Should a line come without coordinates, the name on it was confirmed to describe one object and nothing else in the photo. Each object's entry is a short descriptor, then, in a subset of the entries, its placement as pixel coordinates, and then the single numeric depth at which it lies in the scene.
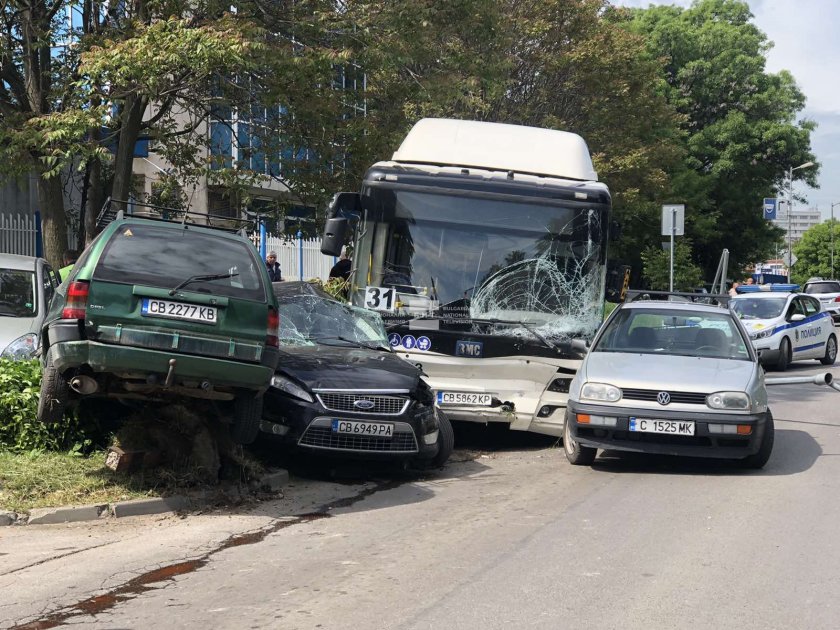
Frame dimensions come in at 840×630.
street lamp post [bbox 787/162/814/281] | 49.98
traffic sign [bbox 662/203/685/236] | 23.36
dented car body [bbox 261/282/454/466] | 9.39
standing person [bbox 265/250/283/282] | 22.10
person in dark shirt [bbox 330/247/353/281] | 15.31
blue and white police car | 21.81
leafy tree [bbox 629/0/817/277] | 48.88
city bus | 11.48
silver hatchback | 9.77
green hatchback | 7.80
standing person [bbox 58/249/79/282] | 15.30
